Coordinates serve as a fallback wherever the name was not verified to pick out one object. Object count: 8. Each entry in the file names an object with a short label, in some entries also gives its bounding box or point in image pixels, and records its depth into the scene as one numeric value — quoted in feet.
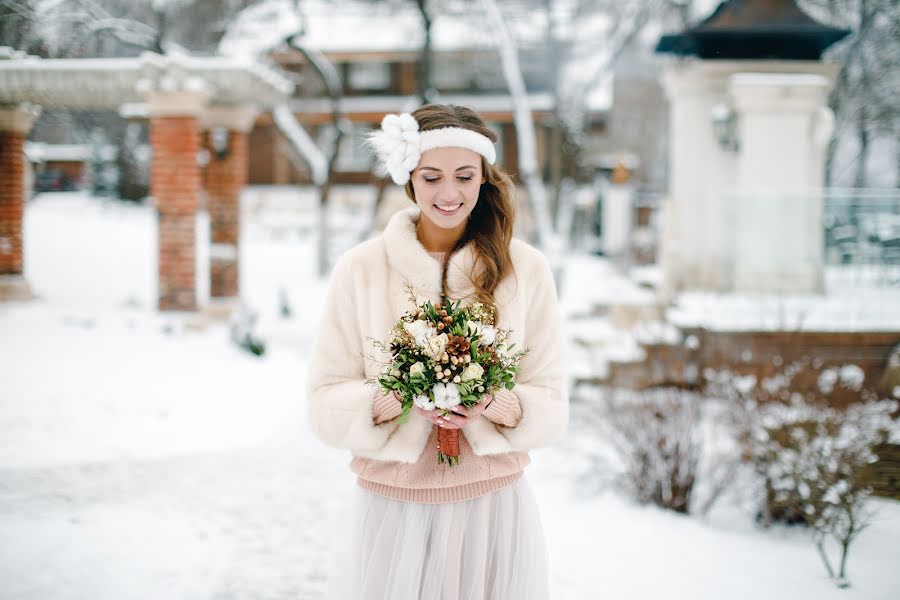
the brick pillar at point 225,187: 34.45
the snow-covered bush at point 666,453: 16.44
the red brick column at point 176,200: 29.96
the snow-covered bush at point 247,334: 28.99
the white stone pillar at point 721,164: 26.96
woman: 7.38
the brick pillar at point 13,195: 29.86
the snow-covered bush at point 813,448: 13.64
